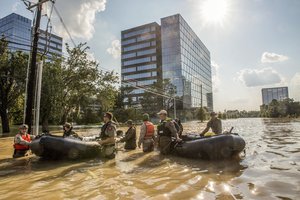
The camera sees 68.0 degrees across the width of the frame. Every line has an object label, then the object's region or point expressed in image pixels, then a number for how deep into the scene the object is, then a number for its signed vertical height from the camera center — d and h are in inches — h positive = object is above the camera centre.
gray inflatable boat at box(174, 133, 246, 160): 272.1 -37.8
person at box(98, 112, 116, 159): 292.7 -24.2
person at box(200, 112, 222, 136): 355.9 -11.5
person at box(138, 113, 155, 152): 346.3 -27.8
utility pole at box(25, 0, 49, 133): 438.0 +108.5
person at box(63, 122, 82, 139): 338.3 -17.6
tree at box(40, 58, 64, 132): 842.0 +101.8
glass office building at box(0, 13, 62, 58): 4682.6 +2041.3
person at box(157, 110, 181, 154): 313.2 -21.3
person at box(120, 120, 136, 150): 371.0 -34.5
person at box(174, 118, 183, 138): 349.4 -15.7
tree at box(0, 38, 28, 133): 868.6 +166.7
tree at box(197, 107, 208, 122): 2124.8 +38.5
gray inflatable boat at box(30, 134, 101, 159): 283.7 -37.0
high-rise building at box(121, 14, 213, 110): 2637.8 +800.9
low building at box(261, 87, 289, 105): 6721.5 +715.3
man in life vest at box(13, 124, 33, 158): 316.2 -33.9
